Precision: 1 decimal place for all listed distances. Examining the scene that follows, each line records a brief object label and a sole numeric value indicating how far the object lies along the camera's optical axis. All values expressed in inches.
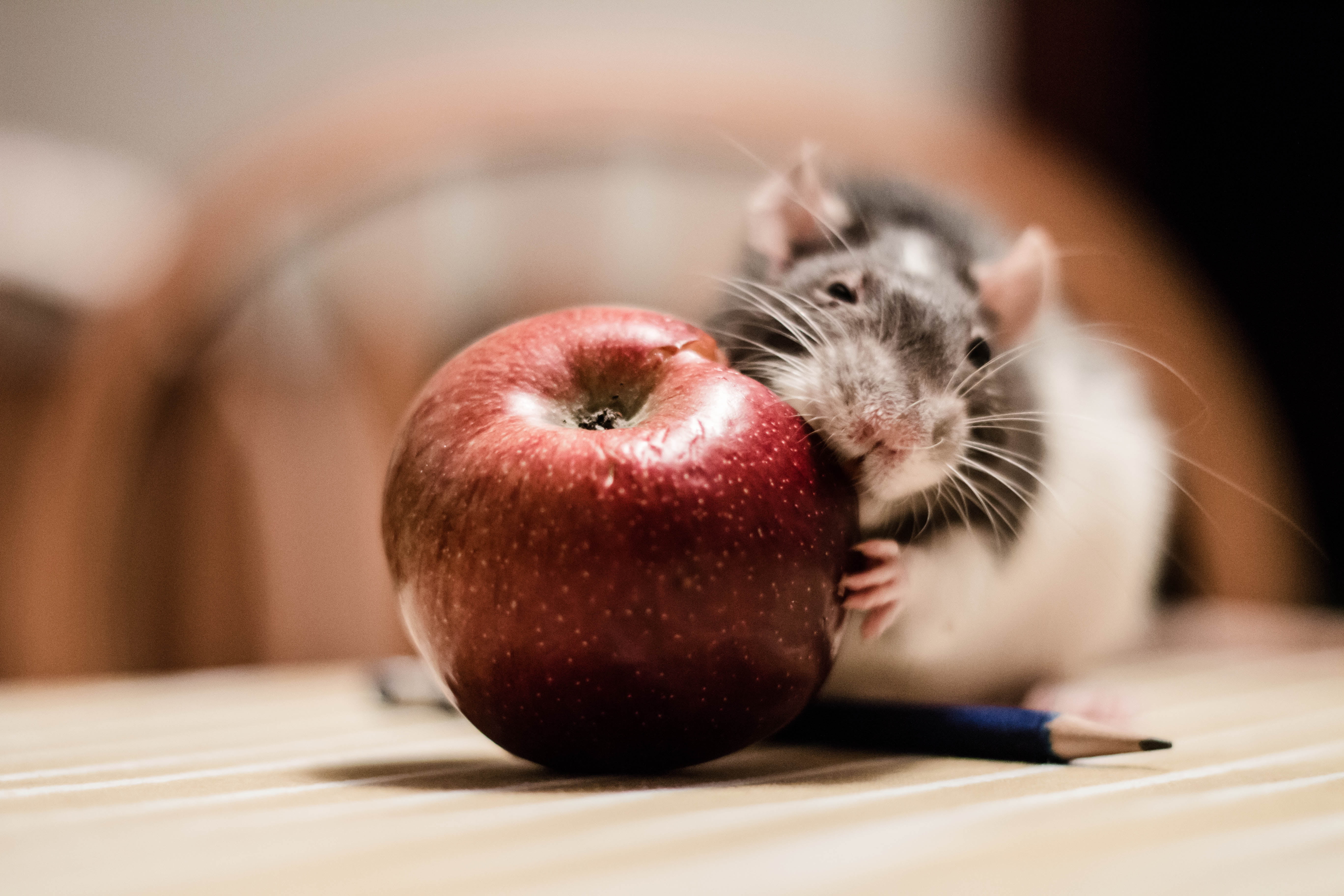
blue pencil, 19.6
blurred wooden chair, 54.4
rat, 21.6
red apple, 17.5
